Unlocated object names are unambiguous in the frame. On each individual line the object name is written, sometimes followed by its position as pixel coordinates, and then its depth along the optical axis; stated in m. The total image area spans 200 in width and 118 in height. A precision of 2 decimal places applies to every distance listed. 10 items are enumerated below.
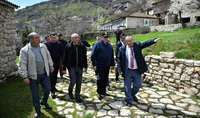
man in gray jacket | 3.18
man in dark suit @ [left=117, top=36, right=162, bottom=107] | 3.87
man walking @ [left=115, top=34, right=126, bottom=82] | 5.58
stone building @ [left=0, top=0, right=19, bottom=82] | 6.58
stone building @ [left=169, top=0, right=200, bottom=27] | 23.70
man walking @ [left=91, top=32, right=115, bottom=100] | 4.27
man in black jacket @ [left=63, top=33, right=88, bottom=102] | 4.05
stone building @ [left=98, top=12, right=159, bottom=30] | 29.53
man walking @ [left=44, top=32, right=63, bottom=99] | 4.66
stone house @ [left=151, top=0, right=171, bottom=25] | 35.22
